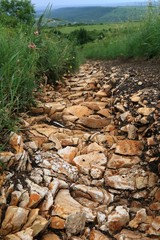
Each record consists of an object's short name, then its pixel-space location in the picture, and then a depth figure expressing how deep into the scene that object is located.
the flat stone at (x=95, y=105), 3.56
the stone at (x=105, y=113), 3.40
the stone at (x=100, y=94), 3.89
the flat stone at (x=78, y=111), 3.42
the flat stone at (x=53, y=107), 3.38
